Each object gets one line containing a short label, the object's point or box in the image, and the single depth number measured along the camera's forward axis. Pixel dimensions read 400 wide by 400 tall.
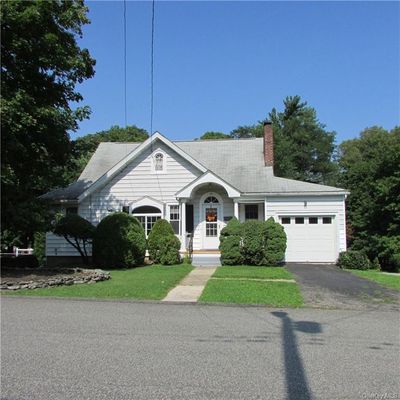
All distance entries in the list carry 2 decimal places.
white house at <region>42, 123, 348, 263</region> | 21.98
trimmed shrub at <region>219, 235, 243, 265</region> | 19.89
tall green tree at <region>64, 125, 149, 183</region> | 61.31
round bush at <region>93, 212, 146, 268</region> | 19.47
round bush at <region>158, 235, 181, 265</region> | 20.41
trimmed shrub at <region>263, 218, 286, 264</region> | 19.81
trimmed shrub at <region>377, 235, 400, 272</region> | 21.41
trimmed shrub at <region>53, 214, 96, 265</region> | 19.58
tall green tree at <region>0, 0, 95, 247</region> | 14.31
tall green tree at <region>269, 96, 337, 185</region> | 54.41
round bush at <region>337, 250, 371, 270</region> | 20.94
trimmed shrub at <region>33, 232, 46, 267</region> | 23.34
